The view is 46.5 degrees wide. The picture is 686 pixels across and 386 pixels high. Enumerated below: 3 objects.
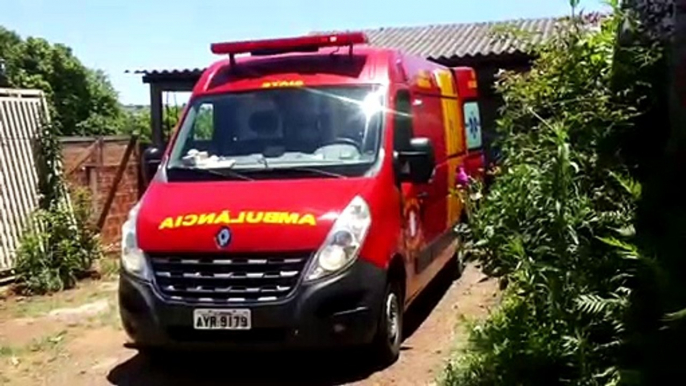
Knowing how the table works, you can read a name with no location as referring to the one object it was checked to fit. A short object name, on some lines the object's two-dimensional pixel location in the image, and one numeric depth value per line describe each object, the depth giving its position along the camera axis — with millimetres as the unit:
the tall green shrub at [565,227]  3346
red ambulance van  4977
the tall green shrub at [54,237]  8859
